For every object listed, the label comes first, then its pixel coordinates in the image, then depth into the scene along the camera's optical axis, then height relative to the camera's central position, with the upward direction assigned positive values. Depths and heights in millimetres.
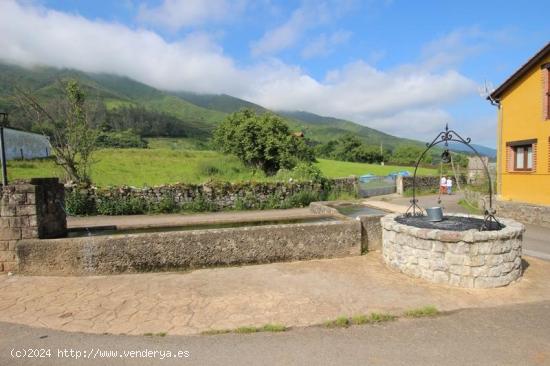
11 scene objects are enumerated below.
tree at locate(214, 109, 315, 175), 38656 +2336
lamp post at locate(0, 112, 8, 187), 9458 +850
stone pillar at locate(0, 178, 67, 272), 7273 -980
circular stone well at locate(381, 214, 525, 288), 6473 -1802
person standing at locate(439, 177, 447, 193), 27547 -1960
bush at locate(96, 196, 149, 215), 15223 -1656
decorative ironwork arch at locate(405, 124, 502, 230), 7297 -531
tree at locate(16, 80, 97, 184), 18797 +2398
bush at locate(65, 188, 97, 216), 14922 -1450
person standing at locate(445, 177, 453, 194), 27469 -1886
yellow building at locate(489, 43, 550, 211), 15633 +1249
